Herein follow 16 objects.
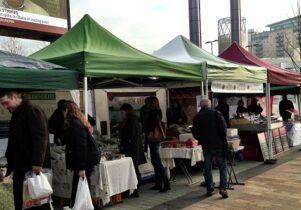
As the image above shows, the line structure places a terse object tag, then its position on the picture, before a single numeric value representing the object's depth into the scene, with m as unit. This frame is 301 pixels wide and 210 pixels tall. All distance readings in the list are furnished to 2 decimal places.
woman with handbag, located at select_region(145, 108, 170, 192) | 7.03
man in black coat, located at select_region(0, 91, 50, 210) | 3.99
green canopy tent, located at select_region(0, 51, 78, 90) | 4.66
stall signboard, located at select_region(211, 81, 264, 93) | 8.05
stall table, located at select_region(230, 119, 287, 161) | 10.20
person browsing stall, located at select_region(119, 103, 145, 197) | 6.62
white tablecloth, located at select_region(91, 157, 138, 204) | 5.87
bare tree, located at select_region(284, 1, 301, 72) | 19.30
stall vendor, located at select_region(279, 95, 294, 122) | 13.31
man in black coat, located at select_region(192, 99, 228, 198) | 6.60
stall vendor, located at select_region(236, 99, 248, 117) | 13.38
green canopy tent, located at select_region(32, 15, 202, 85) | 5.66
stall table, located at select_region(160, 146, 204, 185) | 7.29
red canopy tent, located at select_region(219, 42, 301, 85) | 10.26
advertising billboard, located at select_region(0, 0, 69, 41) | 10.70
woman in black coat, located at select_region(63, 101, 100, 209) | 4.85
